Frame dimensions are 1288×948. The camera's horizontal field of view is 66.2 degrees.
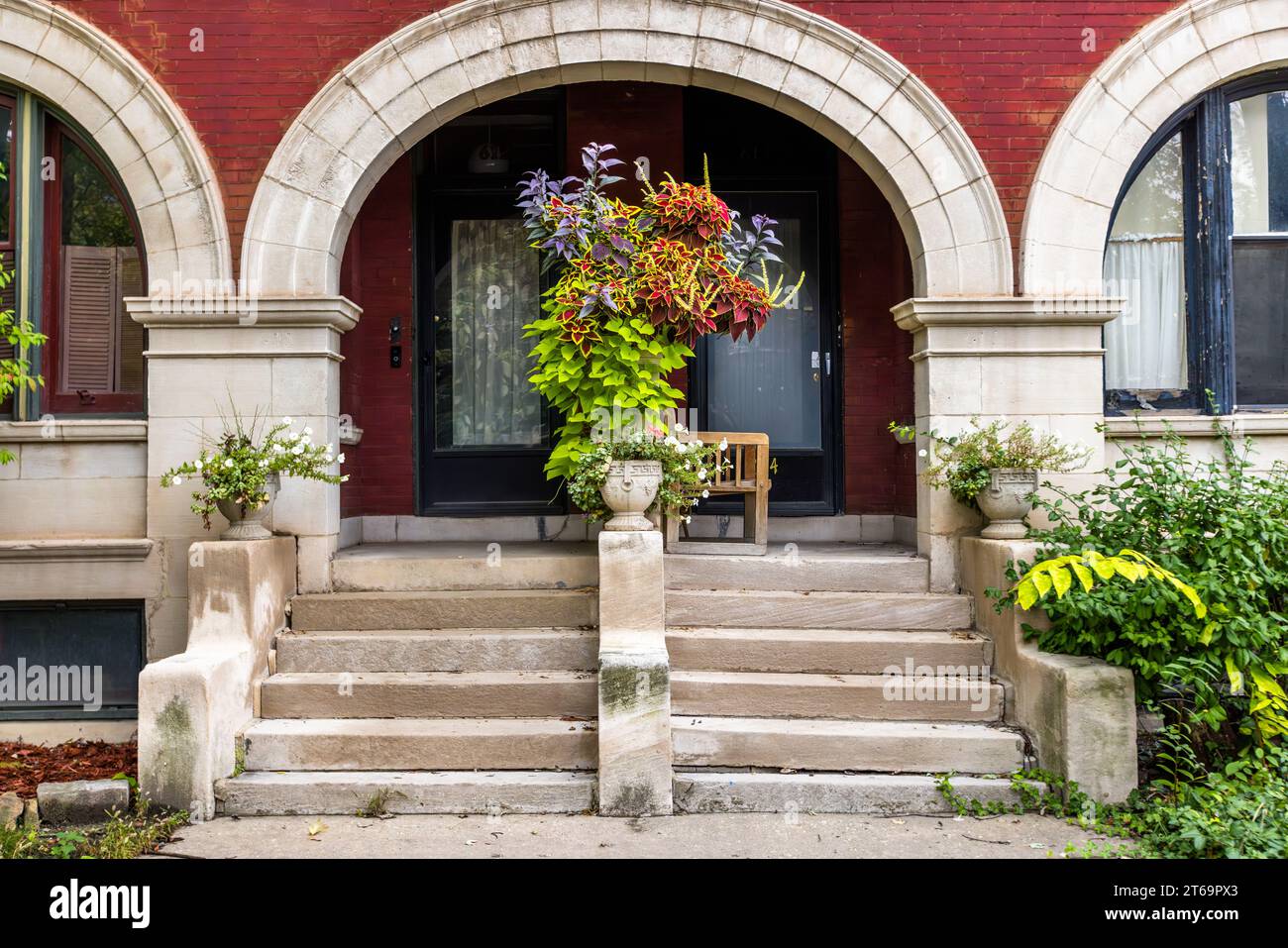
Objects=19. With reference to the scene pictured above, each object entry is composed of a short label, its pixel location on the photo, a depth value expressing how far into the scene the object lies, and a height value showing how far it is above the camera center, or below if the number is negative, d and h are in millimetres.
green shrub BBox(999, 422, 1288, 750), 4504 -476
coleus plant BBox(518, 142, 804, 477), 5480 +1163
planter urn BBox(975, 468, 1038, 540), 5445 +8
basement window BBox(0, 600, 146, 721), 5969 -903
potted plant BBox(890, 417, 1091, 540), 5453 +181
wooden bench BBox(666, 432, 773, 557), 6070 +68
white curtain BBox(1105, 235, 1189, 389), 6398 +1164
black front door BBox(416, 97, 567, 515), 7426 +1415
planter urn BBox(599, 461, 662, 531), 5293 +67
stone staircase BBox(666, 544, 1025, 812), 4691 -973
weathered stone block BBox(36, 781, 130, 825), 4539 -1349
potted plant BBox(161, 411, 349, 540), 5297 +196
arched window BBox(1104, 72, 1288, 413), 6219 +1516
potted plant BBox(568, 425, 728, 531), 5305 +143
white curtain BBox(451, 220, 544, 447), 7488 +1300
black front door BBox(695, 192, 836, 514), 7500 +1056
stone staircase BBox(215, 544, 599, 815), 4676 -978
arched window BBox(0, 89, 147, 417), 6086 +1544
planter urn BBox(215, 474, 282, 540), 5383 -69
